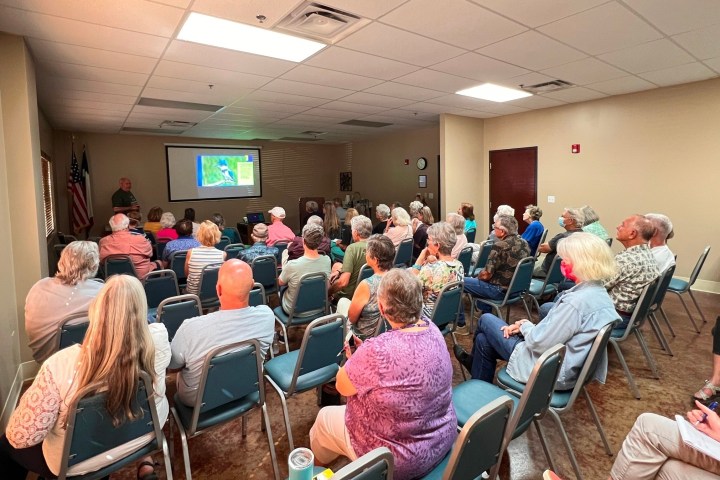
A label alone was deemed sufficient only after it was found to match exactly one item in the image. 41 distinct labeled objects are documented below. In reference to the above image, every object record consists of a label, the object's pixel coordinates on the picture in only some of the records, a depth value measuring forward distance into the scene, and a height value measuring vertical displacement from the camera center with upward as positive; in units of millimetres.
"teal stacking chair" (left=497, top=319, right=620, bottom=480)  1950 -1020
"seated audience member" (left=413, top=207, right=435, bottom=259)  5355 -499
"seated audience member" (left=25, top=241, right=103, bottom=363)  2512 -597
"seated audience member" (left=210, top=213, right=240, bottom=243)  6652 -558
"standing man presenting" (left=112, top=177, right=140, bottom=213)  8812 +158
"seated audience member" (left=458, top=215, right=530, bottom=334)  3770 -641
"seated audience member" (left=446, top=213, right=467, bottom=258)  4735 -344
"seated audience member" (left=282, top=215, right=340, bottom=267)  4323 -521
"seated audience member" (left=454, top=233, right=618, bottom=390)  2066 -656
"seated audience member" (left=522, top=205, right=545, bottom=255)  5289 -479
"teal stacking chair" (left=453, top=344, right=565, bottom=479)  1638 -972
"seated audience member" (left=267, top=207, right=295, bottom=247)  5318 -393
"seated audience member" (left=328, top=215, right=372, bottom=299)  3701 -661
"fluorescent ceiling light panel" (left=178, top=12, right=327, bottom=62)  3105 +1436
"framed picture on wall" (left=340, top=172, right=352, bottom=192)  12336 +639
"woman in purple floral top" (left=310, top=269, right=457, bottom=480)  1418 -709
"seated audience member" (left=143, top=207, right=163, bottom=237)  6816 -309
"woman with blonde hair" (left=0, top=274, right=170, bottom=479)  1461 -652
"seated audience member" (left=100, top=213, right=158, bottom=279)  4383 -459
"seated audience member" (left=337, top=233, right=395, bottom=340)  2633 -641
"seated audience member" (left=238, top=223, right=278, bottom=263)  4371 -527
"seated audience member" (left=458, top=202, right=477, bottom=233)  6240 -229
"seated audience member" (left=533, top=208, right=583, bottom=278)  4684 -445
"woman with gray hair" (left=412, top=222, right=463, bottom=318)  3035 -531
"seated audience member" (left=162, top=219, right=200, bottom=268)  4715 -481
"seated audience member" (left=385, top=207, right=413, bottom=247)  5398 -369
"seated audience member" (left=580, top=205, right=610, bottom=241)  4727 -317
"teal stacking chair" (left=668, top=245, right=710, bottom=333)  4014 -961
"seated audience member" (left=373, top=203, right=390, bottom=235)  6973 -269
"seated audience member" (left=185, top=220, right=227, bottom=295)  3912 -513
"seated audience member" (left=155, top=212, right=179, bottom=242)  5777 -381
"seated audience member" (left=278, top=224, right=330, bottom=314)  3359 -550
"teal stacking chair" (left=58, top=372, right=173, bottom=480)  1425 -890
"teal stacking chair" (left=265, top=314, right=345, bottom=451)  2143 -944
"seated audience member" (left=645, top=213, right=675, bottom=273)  3723 -448
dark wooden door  7453 +394
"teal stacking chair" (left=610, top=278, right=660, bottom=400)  2861 -970
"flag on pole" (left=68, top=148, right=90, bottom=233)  7988 +77
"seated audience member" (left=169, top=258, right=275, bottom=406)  1894 -635
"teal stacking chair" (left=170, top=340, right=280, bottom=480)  1784 -912
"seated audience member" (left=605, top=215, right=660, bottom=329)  3102 -571
